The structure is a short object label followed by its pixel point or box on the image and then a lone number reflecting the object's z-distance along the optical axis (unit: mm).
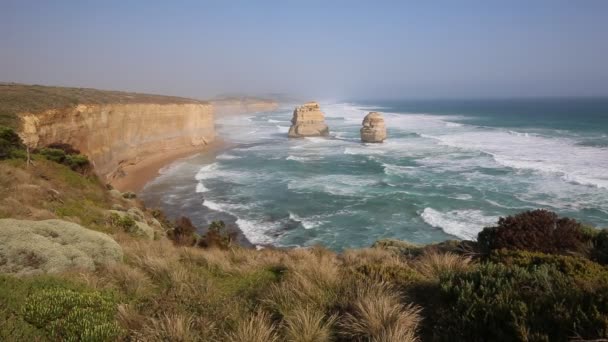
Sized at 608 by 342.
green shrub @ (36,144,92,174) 21312
